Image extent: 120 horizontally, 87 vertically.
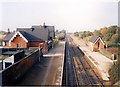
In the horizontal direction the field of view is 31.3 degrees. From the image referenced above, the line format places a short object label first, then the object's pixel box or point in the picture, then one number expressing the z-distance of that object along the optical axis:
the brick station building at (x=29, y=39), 34.00
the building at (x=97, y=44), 39.56
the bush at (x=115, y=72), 17.25
